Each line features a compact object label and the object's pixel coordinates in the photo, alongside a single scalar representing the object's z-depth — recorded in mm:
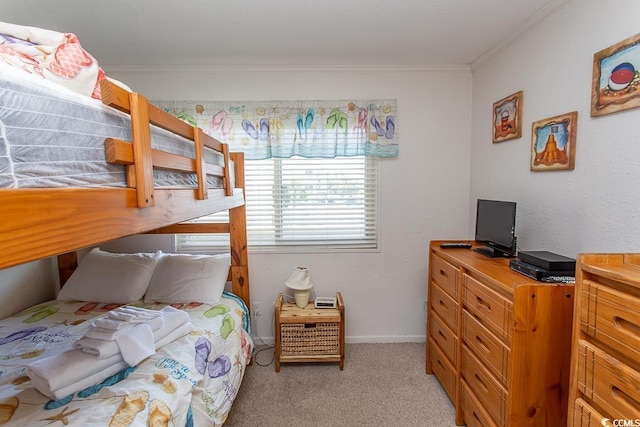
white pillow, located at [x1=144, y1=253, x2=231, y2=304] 2129
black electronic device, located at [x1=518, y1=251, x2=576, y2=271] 1298
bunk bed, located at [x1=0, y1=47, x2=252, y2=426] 612
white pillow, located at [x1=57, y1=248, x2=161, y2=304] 2146
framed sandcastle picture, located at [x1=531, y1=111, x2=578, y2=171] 1581
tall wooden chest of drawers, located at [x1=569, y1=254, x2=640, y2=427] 824
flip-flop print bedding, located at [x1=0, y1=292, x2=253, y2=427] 1061
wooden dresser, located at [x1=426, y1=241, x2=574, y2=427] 1237
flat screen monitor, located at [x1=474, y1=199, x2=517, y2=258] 1761
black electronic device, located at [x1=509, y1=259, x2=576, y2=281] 1296
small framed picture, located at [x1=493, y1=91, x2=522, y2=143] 2002
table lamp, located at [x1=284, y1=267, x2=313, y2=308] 2402
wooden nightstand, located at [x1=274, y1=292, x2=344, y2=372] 2281
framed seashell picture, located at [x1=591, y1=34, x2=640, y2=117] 1259
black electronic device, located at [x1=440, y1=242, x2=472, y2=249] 2107
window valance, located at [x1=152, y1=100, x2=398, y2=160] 2518
